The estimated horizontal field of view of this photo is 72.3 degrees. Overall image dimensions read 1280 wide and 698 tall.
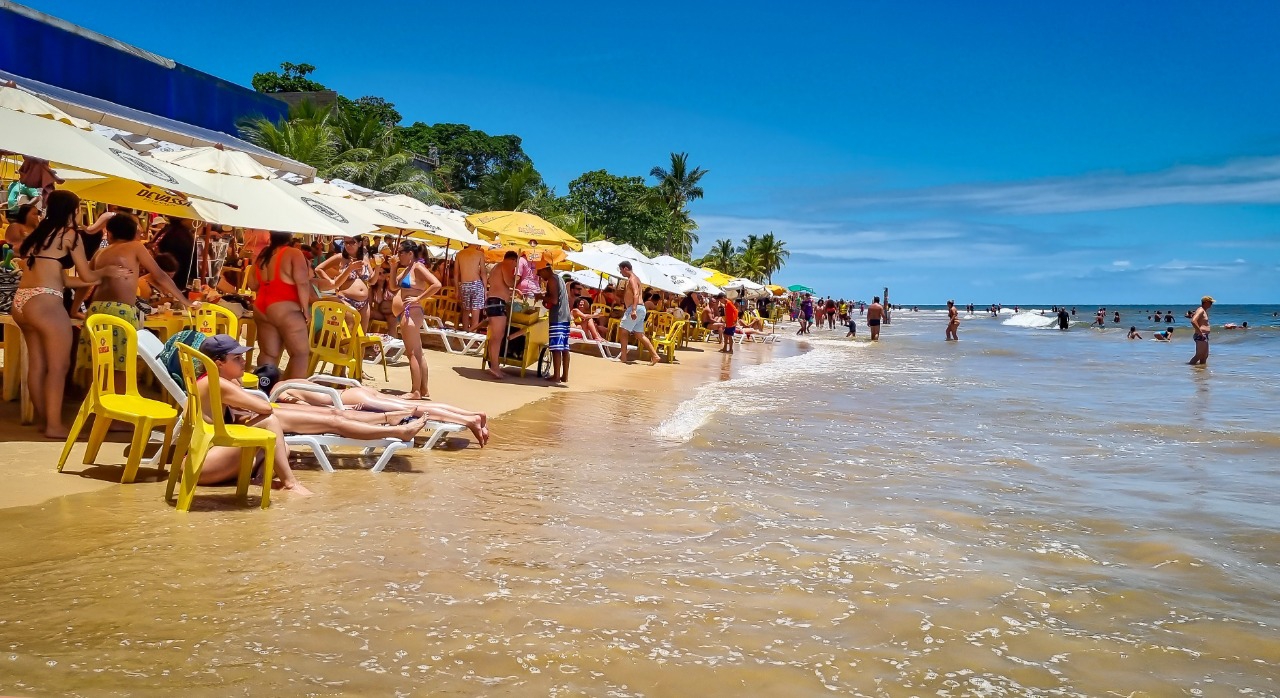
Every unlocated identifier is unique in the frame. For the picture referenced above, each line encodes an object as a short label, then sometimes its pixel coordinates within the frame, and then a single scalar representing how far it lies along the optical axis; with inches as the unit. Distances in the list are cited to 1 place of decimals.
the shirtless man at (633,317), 596.4
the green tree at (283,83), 2111.2
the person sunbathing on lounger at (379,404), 228.4
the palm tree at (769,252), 3142.2
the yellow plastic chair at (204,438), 170.2
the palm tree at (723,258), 2812.0
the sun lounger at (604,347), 648.4
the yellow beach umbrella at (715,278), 988.3
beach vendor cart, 430.6
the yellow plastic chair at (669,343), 672.4
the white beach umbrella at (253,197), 275.4
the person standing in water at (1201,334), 793.6
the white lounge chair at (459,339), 517.0
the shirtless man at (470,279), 484.7
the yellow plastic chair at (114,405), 186.9
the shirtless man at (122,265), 226.8
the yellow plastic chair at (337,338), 318.0
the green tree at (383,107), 2266.2
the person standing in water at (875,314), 1322.2
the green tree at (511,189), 1598.7
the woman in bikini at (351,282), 420.7
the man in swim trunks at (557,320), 433.1
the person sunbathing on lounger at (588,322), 699.4
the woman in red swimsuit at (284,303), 279.4
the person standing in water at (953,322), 1322.6
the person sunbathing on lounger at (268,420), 180.9
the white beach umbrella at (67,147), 190.2
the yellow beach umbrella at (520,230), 446.6
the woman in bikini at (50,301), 208.1
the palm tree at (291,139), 973.2
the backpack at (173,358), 191.3
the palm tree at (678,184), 2483.5
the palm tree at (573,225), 1544.0
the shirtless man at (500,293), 417.7
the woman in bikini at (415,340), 330.3
